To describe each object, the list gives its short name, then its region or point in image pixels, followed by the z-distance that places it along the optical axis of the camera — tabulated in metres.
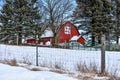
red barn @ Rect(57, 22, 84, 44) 59.91
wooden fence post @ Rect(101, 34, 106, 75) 9.13
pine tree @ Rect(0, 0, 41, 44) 45.84
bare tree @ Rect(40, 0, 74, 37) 55.81
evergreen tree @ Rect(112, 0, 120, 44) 47.88
